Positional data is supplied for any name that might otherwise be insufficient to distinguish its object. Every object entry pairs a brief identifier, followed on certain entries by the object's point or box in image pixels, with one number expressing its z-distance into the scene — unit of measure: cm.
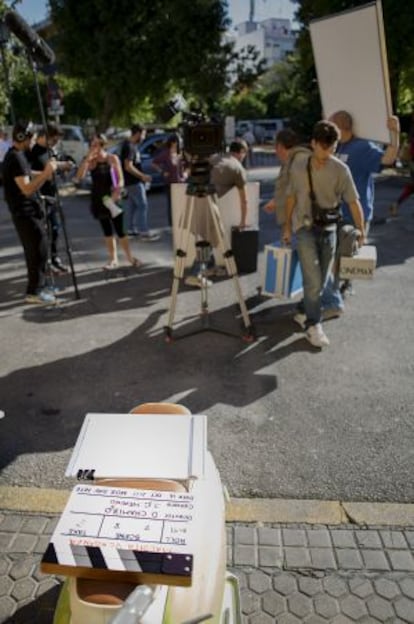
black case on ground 671
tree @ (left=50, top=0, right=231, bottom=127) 1636
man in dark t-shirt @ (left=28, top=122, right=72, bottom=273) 612
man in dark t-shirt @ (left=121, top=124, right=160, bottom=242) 803
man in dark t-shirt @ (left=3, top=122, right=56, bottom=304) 534
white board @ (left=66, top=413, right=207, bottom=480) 151
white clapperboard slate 123
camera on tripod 423
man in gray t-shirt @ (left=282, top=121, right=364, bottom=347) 433
